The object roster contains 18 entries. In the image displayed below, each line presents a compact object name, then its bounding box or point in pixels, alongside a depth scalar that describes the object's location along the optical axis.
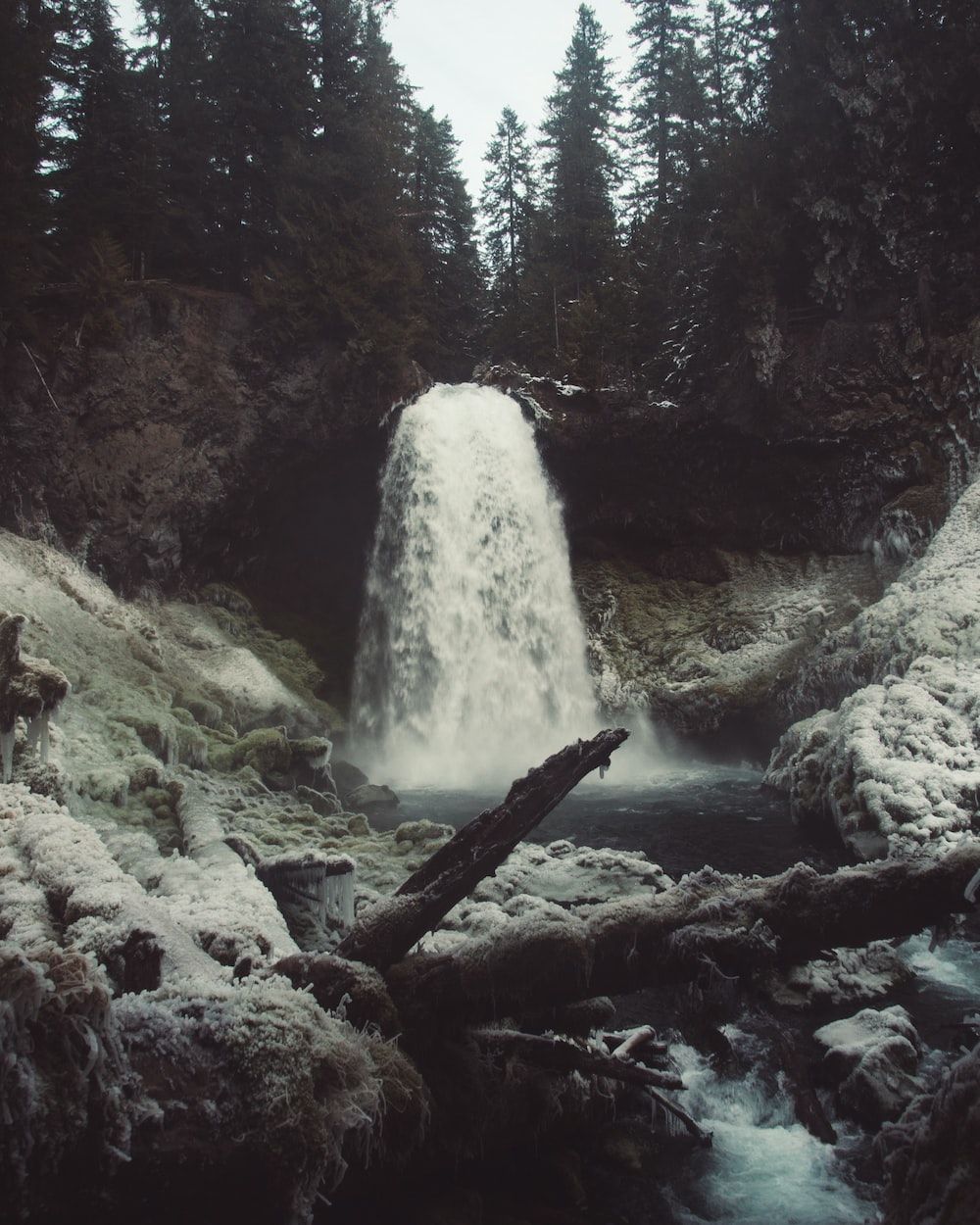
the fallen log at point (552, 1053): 4.39
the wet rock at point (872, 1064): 5.20
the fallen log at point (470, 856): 4.32
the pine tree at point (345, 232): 20.30
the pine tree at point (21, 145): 15.30
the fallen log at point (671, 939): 3.86
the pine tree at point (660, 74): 32.25
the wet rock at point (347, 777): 16.20
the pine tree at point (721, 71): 25.59
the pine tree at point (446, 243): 28.98
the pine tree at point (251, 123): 21.34
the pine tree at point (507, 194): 36.00
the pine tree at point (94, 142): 18.12
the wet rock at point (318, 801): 13.55
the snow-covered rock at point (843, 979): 6.81
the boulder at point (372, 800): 15.12
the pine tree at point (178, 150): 19.69
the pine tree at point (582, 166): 28.42
